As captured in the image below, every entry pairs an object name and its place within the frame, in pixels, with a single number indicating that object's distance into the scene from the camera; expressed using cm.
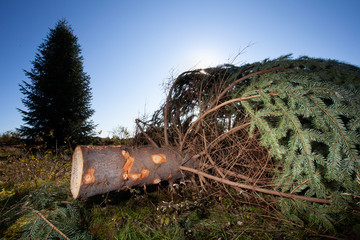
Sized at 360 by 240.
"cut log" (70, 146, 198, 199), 61
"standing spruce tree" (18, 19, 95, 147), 501
